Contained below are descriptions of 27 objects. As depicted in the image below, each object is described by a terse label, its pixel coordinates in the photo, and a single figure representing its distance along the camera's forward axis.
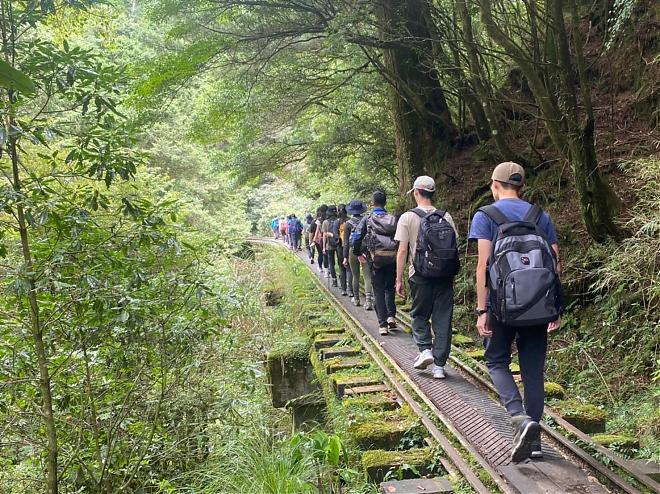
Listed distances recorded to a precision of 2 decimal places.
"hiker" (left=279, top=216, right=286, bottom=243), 30.66
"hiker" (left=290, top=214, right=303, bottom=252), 24.36
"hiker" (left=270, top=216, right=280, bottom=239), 38.22
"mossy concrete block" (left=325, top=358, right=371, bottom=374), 6.32
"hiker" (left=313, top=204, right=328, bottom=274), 13.62
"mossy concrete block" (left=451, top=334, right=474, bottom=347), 6.78
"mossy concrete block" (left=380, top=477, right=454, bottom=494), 3.36
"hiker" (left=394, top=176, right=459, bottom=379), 5.04
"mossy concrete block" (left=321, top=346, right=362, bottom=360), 6.92
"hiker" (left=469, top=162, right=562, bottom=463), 3.43
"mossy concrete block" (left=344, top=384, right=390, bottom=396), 5.38
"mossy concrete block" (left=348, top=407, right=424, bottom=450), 4.25
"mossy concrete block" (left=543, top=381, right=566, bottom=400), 4.84
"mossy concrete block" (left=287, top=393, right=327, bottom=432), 7.08
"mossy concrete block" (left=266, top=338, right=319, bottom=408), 7.31
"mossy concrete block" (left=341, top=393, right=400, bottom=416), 4.80
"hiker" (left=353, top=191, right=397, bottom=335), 6.89
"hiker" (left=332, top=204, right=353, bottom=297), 10.56
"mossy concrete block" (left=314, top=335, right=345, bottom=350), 7.61
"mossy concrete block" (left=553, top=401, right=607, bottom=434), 4.29
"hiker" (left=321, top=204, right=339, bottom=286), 11.63
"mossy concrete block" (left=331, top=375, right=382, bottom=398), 5.64
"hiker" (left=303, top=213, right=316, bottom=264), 17.62
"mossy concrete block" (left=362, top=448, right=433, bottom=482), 3.76
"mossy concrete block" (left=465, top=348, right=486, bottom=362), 6.11
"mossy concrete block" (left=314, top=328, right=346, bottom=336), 8.19
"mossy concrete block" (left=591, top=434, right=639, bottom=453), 3.84
